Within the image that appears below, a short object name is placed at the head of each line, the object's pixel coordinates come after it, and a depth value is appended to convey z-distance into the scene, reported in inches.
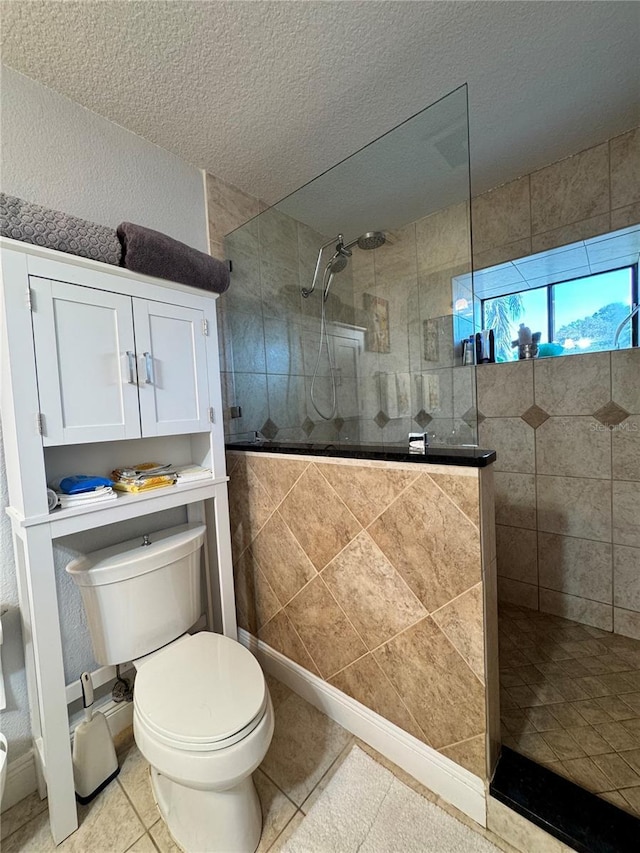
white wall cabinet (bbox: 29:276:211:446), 38.9
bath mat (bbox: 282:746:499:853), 36.6
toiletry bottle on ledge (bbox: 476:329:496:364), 76.3
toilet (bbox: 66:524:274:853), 33.4
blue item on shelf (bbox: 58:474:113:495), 42.2
